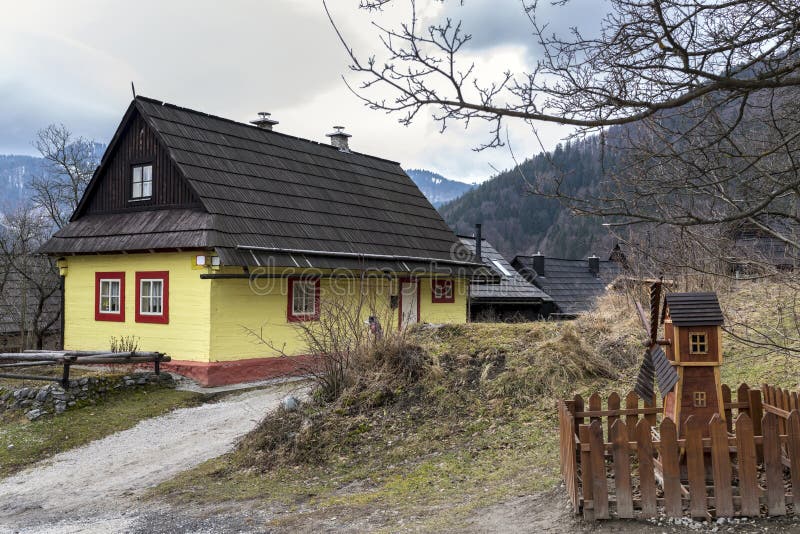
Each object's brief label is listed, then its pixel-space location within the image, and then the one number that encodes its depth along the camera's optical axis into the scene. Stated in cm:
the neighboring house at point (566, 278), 3209
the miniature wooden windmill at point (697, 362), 504
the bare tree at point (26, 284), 2403
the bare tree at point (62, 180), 2489
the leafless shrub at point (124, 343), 1482
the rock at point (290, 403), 906
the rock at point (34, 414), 1131
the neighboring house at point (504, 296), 2516
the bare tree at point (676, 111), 402
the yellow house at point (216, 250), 1416
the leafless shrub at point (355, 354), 940
